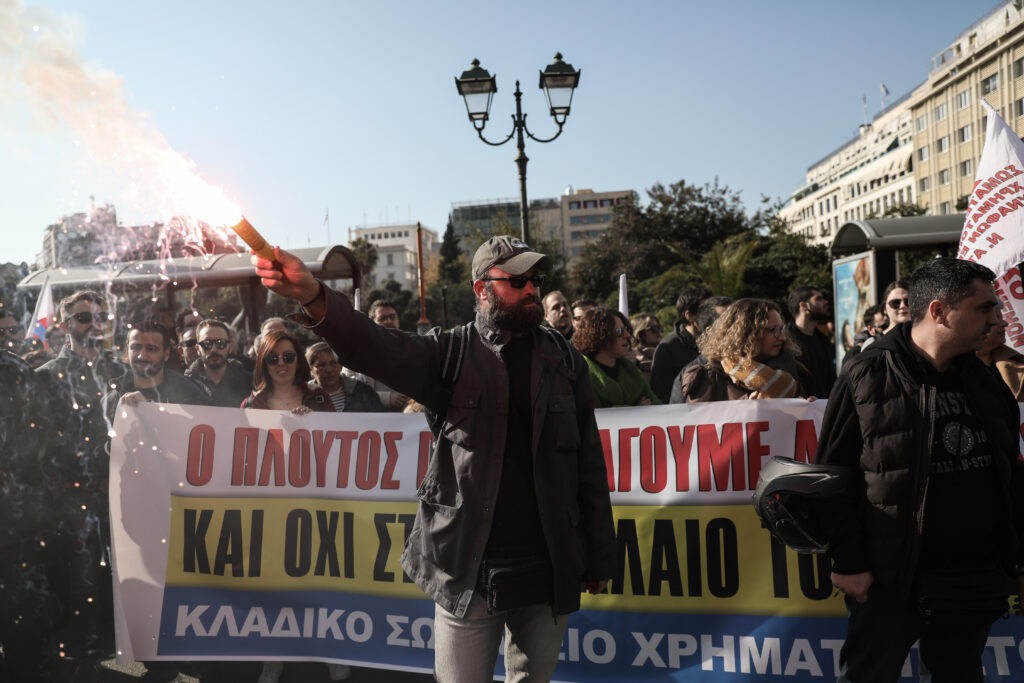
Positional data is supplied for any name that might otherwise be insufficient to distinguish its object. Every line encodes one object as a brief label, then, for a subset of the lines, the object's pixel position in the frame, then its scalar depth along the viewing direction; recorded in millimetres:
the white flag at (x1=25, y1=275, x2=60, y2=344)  7320
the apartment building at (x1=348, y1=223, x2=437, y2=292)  137375
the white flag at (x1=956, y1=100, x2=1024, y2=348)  4363
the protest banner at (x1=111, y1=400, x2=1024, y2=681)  3701
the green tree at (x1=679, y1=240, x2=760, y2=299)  28734
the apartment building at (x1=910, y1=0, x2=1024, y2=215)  51875
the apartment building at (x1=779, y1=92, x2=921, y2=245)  81750
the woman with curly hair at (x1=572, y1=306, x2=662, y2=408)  4758
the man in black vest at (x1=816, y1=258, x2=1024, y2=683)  2611
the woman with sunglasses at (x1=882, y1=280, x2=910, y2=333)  5648
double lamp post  10430
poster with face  9750
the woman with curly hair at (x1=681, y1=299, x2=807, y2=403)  4059
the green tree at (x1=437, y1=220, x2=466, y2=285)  67875
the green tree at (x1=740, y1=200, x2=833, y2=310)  31438
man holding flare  2508
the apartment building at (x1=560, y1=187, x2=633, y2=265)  141000
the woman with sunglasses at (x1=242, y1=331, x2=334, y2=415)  4680
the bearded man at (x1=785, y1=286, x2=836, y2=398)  6648
